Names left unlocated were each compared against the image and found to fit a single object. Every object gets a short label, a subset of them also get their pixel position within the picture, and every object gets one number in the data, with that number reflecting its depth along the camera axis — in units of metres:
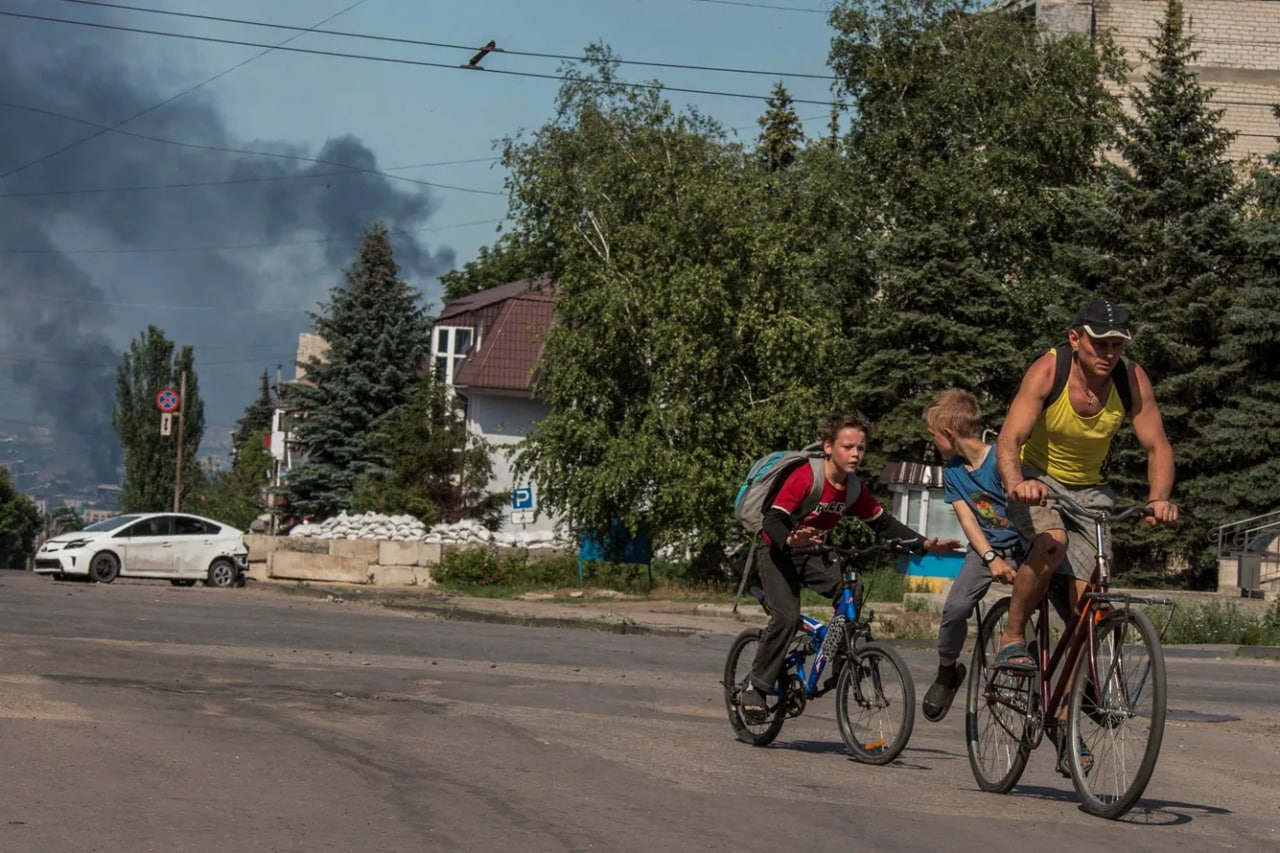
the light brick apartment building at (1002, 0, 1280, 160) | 51.19
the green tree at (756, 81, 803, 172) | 68.88
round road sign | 74.75
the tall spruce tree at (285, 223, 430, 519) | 65.06
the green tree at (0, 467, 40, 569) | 125.94
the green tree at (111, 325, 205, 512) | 94.88
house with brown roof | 61.31
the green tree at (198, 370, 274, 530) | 88.00
